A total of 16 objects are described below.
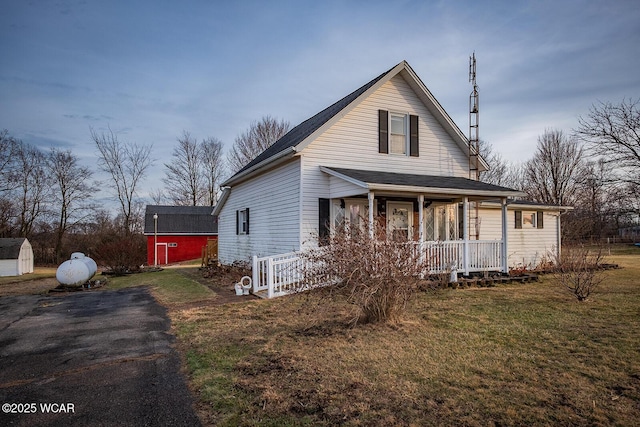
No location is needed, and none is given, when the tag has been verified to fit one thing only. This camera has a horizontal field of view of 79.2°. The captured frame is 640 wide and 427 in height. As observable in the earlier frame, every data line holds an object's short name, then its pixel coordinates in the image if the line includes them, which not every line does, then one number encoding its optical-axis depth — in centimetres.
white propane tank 1391
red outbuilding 3266
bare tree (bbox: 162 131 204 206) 4253
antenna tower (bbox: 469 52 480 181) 1506
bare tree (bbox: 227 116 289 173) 3875
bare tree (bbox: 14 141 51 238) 3272
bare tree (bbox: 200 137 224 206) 4328
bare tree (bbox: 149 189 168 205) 4538
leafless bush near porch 632
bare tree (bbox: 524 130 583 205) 3900
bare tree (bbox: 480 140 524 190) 4147
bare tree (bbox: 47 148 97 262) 3469
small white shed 2275
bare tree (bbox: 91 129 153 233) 3794
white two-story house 1216
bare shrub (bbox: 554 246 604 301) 924
